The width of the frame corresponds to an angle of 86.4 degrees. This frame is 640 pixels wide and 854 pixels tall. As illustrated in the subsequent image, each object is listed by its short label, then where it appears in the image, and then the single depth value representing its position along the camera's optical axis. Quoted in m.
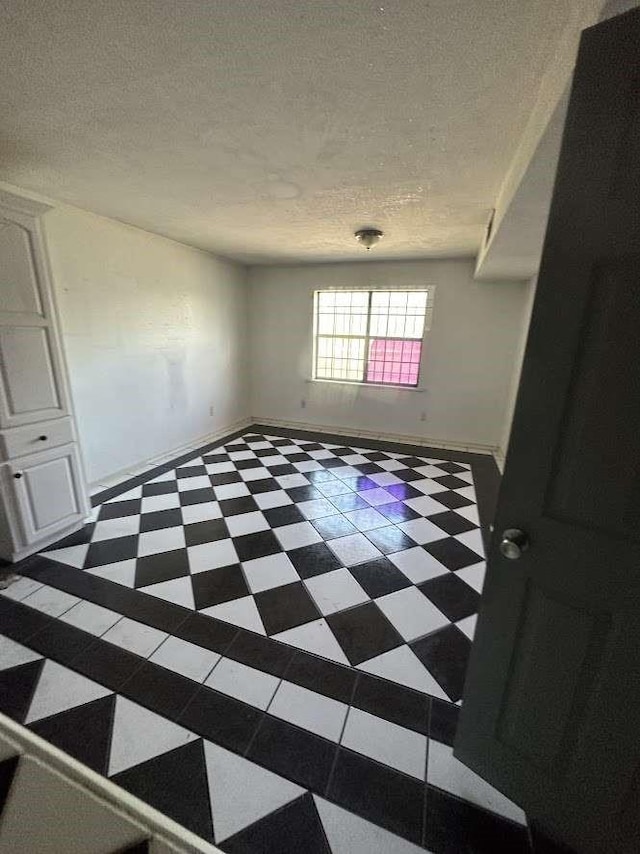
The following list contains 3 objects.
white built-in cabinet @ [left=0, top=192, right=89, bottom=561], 1.92
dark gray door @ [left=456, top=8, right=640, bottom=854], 0.68
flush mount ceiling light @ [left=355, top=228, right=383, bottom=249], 3.00
